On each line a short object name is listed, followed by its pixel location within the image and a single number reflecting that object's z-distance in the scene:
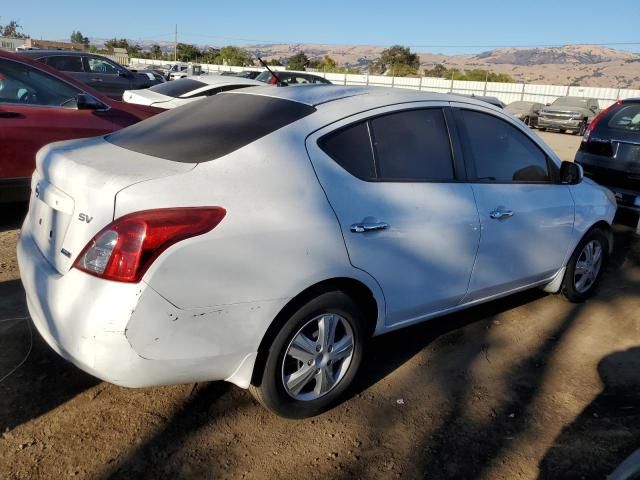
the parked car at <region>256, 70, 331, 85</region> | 17.62
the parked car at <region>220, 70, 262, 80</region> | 26.85
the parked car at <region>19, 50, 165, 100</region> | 13.59
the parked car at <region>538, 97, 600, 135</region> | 22.33
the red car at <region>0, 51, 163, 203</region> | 5.15
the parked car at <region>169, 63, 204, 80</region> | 30.18
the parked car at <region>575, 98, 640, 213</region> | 6.41
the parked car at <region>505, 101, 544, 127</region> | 24.42
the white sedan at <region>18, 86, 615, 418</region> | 2.28
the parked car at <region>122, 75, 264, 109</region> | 9.45
